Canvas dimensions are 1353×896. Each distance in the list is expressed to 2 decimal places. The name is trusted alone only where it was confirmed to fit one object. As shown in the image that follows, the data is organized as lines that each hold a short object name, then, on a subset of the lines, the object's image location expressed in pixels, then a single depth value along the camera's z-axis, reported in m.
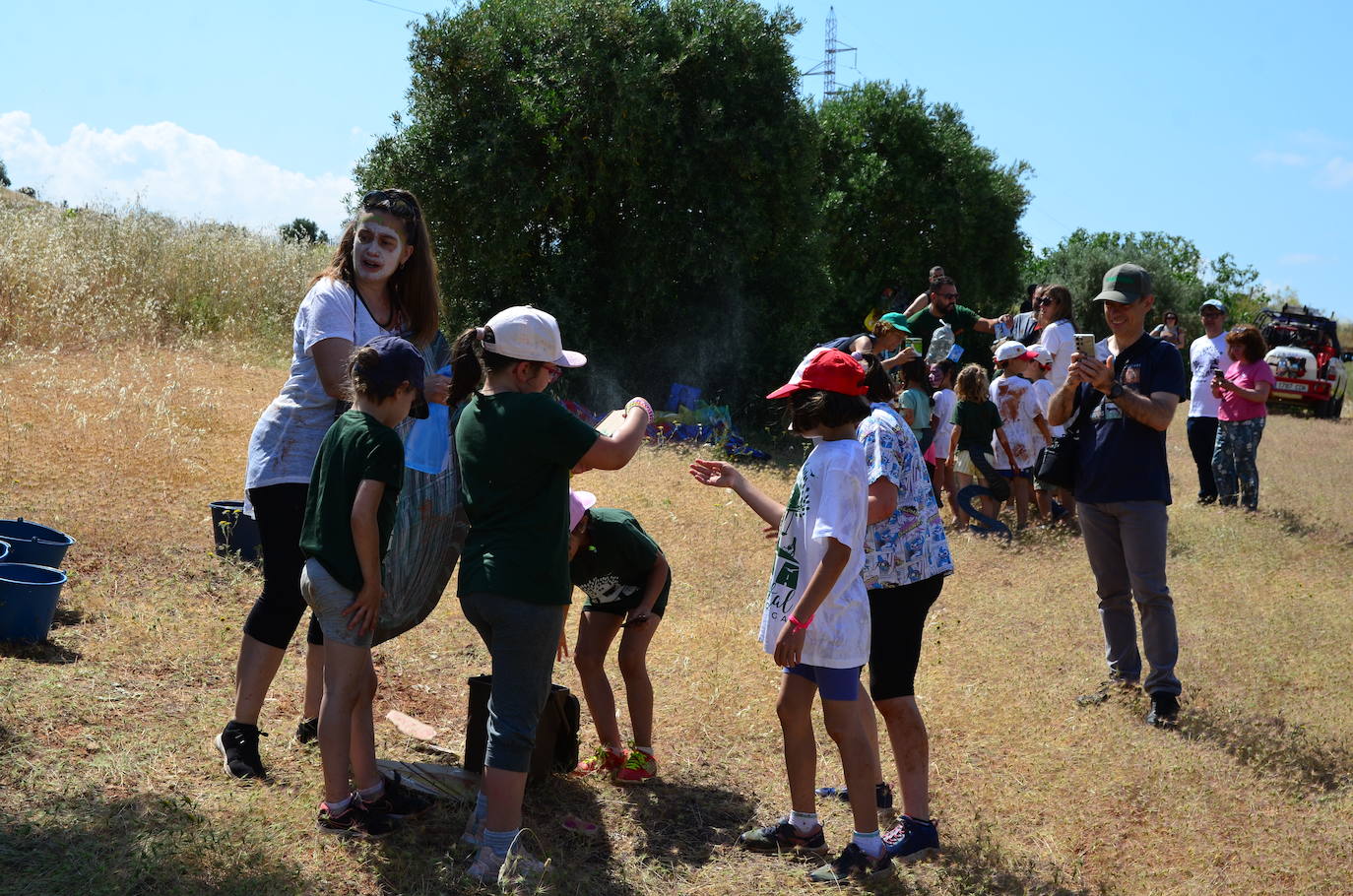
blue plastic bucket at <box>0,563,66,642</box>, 5.04
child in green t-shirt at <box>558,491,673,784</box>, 4.28
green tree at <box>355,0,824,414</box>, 13.23
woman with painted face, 3.91
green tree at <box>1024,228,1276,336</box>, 29.88
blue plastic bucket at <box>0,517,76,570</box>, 5.73
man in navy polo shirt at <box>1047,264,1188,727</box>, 5.29
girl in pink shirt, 9.88
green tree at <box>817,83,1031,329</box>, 20.80
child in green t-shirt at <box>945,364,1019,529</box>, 9.02
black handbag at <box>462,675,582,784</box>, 4.17
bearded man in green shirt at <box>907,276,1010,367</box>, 10.20
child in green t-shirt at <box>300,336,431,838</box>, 3.41
